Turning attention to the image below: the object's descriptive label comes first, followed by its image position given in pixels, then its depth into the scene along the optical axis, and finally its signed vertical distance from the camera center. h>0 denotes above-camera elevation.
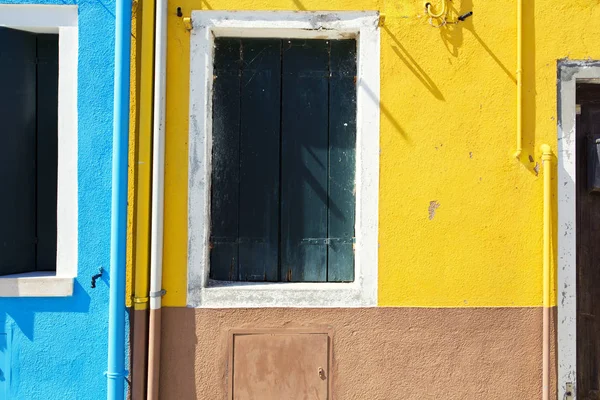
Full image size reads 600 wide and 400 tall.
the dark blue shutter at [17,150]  3.46 +0.38
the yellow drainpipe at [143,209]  3.30 -0.03
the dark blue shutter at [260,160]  3.57 +0.32
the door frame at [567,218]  3.38 -0.08
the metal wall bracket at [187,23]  3.34 +1.21
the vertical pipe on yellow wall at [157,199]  3.29 +0.04
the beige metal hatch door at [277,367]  3.35 -1.08
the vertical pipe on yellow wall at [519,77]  3.35 +0.86
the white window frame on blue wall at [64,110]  3.36 +0.63
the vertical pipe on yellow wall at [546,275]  3.30 -0.45
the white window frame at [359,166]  3.36 +0.27
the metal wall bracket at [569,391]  3.37 -1.24
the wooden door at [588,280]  3.57 -0.52
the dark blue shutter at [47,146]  3.58 +0.42
